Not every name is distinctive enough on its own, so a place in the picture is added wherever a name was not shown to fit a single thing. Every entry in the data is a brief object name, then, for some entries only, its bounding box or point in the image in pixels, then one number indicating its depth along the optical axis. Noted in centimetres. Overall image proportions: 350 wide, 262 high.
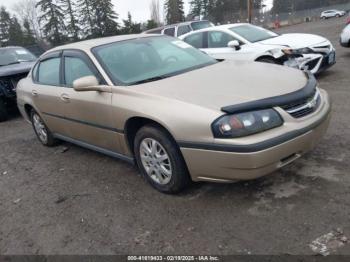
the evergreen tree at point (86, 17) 5022
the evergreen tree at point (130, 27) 4516
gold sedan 312
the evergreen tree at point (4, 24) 5412
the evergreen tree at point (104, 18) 4928
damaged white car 749
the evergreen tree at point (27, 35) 4997
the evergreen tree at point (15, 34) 5122
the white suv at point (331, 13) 4778
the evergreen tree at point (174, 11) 6097
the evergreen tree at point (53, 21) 5041
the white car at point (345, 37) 953
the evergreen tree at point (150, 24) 4838
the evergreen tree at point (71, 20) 5044
